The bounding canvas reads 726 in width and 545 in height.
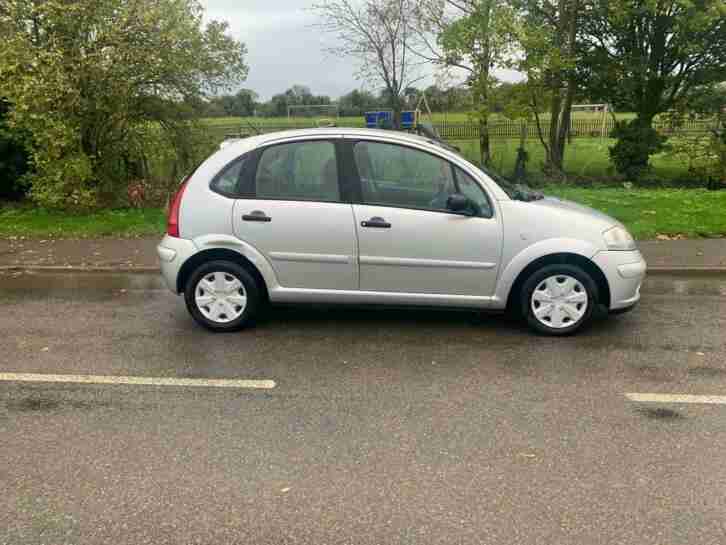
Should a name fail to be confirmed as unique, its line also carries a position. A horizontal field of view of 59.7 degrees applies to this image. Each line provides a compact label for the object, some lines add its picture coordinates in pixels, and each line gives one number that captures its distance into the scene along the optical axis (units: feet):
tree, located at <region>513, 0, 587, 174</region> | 43.42
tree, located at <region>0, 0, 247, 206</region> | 32.83
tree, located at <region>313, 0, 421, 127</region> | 46.50
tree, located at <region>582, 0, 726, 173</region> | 47.24
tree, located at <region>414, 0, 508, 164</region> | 42.98
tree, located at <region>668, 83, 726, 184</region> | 47.83
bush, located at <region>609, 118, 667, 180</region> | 50.31
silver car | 17.06
